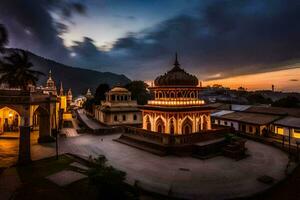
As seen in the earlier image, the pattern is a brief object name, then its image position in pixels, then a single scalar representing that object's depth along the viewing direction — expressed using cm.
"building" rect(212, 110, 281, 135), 3399
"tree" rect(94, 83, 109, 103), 6381
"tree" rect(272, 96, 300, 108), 5150
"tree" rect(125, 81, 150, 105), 6419
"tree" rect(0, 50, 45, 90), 3000
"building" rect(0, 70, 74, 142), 2523
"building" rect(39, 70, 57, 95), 6695
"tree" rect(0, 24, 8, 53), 1947
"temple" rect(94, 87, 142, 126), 4288
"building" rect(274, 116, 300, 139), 3001
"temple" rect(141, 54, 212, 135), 2847
